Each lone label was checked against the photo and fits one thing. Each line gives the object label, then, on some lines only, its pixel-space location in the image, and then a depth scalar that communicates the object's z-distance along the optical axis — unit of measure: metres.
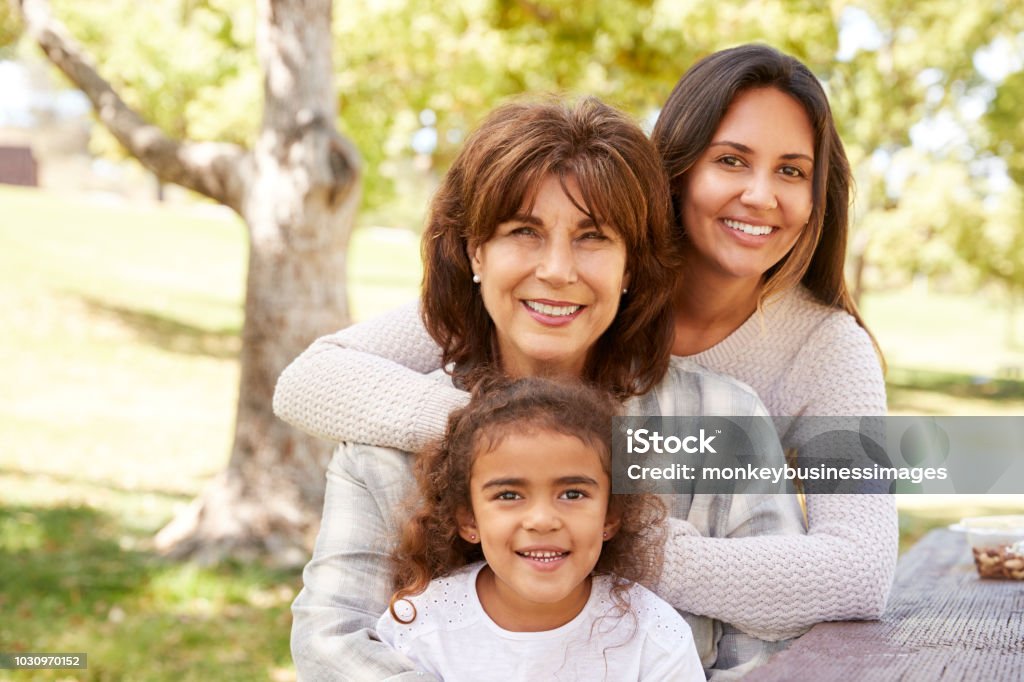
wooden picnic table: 1.66
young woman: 2.13
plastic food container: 2.52
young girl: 1.91
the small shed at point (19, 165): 28.55
